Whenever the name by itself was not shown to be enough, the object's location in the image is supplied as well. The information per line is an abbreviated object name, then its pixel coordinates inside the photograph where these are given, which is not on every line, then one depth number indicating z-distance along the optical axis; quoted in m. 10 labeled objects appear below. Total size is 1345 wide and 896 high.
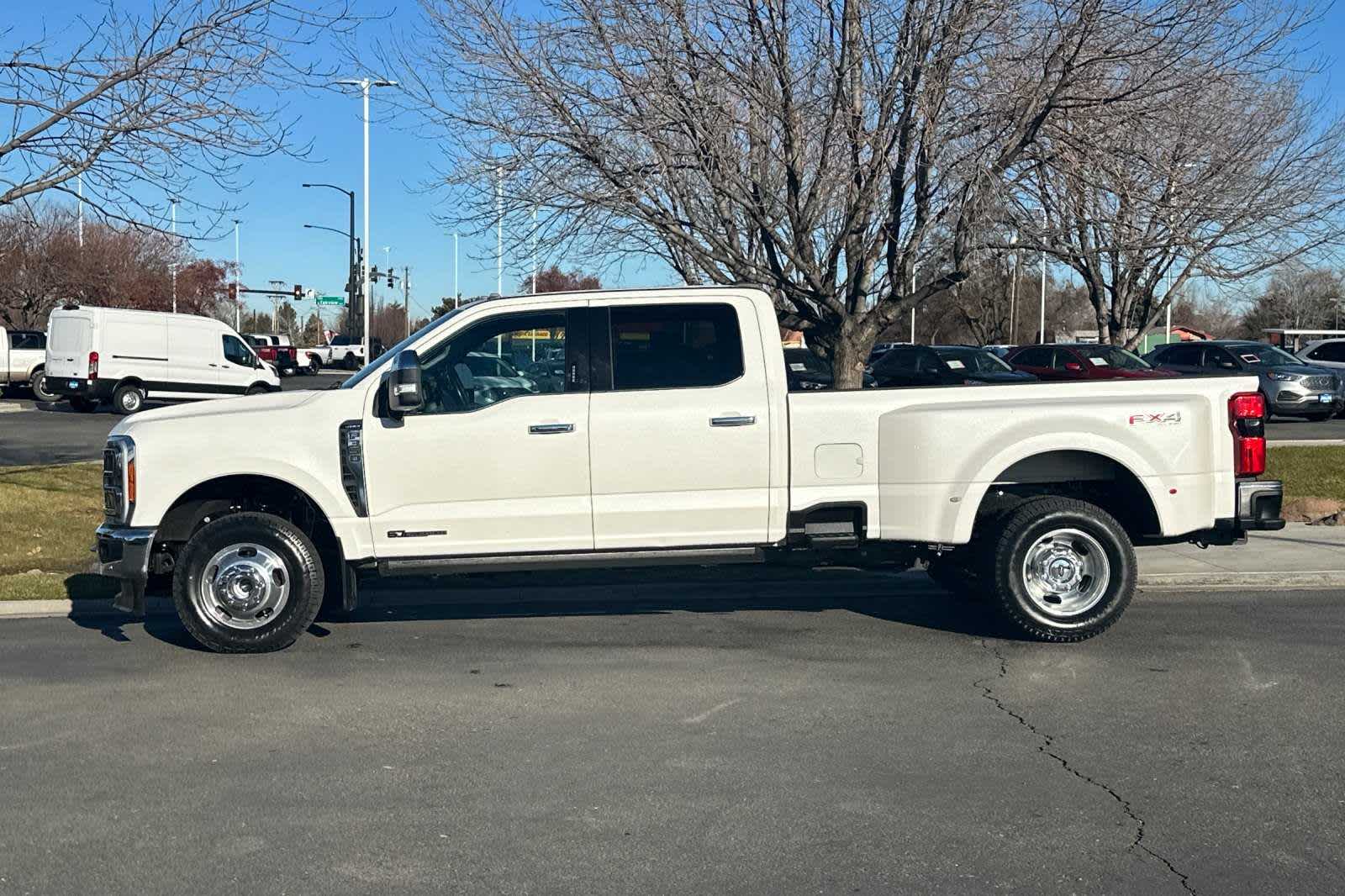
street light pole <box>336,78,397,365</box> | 40.97
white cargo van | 28.06
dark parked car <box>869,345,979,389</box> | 28.00
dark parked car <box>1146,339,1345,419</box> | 25.48
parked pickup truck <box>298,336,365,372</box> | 64.25
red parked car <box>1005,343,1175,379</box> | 25.80
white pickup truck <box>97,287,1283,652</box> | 7.53
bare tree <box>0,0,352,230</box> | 9.73
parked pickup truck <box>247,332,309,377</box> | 55.00
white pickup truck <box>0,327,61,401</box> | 34.31
